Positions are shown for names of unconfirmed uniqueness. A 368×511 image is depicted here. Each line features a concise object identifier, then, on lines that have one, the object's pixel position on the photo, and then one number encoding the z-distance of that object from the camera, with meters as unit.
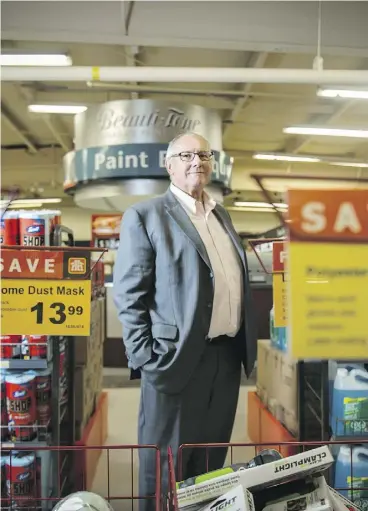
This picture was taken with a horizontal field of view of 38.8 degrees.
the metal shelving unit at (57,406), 2.54
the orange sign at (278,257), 2.41
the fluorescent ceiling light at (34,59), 4.21
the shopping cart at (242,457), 1.20
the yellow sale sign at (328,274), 0.87
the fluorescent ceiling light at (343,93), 5.25
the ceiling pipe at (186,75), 3.41
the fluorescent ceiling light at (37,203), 12.79
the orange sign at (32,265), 1.91
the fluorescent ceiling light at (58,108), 6.81
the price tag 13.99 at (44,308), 1.88
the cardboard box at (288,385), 3.04
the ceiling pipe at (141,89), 7.02
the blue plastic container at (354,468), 2.40
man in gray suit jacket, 1.92
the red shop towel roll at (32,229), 2.46
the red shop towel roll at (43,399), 2.64
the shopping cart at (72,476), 2.48
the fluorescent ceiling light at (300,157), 6.67
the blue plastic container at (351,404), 2.52
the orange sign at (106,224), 10.10
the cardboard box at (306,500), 1.18
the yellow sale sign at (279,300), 2.28
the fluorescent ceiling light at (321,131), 6.99
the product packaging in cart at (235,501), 1.05
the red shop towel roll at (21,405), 2.51
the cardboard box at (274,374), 3.42
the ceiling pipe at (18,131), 8.69
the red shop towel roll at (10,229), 2.43
